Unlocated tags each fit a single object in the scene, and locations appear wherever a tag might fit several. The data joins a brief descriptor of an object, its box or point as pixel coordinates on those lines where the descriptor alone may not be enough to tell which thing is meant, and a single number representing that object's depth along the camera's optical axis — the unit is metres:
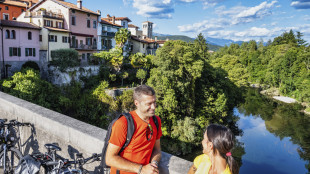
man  2.28
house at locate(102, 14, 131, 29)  45.53
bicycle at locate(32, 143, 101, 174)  2.76
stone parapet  2.80
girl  2.15
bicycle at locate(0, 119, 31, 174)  3.78
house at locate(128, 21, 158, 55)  44.78
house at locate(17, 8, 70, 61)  27.14
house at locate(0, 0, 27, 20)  37.22
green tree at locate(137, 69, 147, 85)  29.72
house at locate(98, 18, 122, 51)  36.94
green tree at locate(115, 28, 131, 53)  31.61
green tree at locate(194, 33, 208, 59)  55.31
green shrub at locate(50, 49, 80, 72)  25.66
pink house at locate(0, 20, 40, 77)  23.48
